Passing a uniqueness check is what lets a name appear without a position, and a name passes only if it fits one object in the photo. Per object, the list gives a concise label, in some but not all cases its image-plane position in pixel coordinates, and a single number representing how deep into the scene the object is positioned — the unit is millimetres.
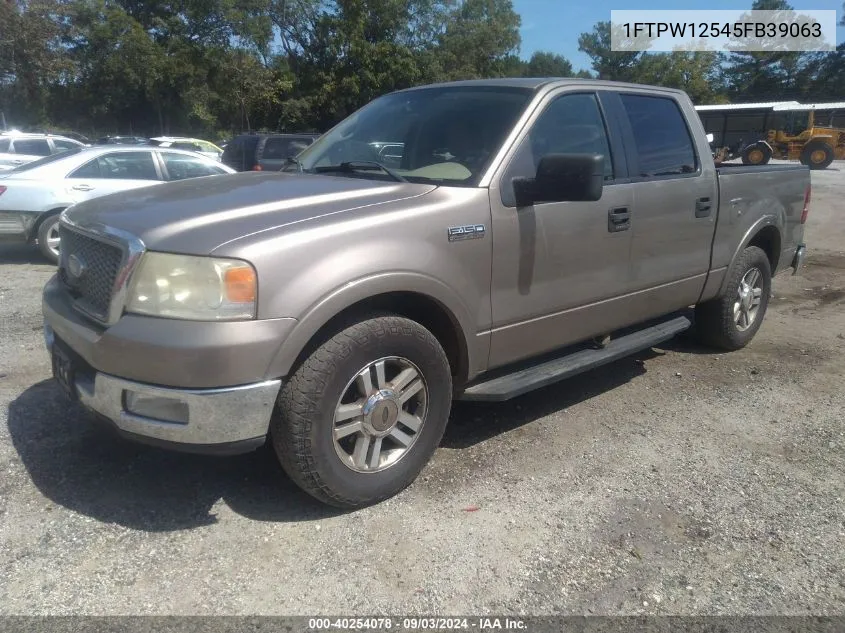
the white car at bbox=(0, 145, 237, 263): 8414
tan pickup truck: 2625
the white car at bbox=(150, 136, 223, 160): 21156
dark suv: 13396
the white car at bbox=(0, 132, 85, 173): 14781
